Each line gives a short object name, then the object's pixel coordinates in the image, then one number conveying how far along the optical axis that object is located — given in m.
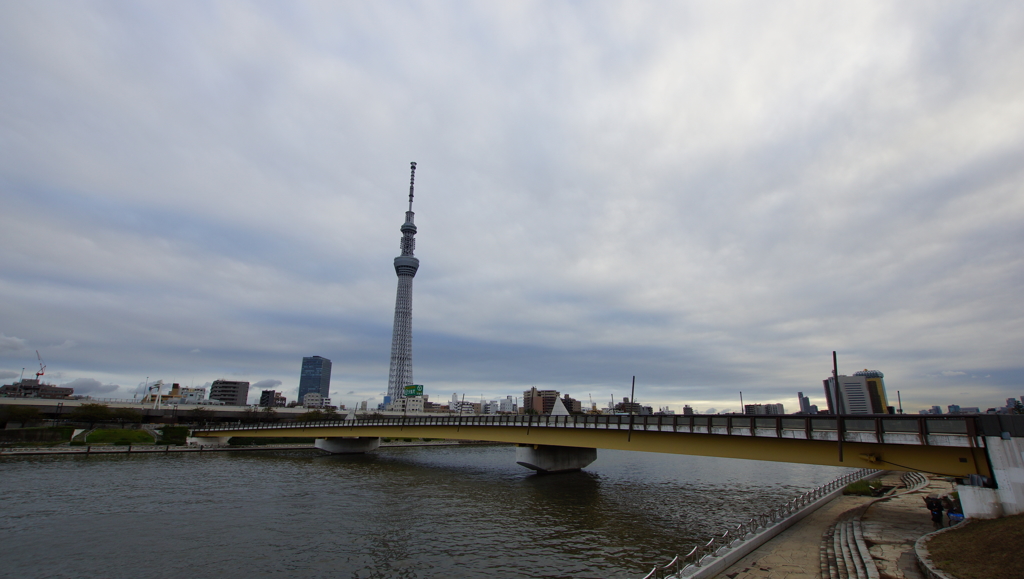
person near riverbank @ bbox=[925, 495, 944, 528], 25.25
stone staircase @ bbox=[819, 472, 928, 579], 19.28
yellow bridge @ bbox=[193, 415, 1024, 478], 25.34
